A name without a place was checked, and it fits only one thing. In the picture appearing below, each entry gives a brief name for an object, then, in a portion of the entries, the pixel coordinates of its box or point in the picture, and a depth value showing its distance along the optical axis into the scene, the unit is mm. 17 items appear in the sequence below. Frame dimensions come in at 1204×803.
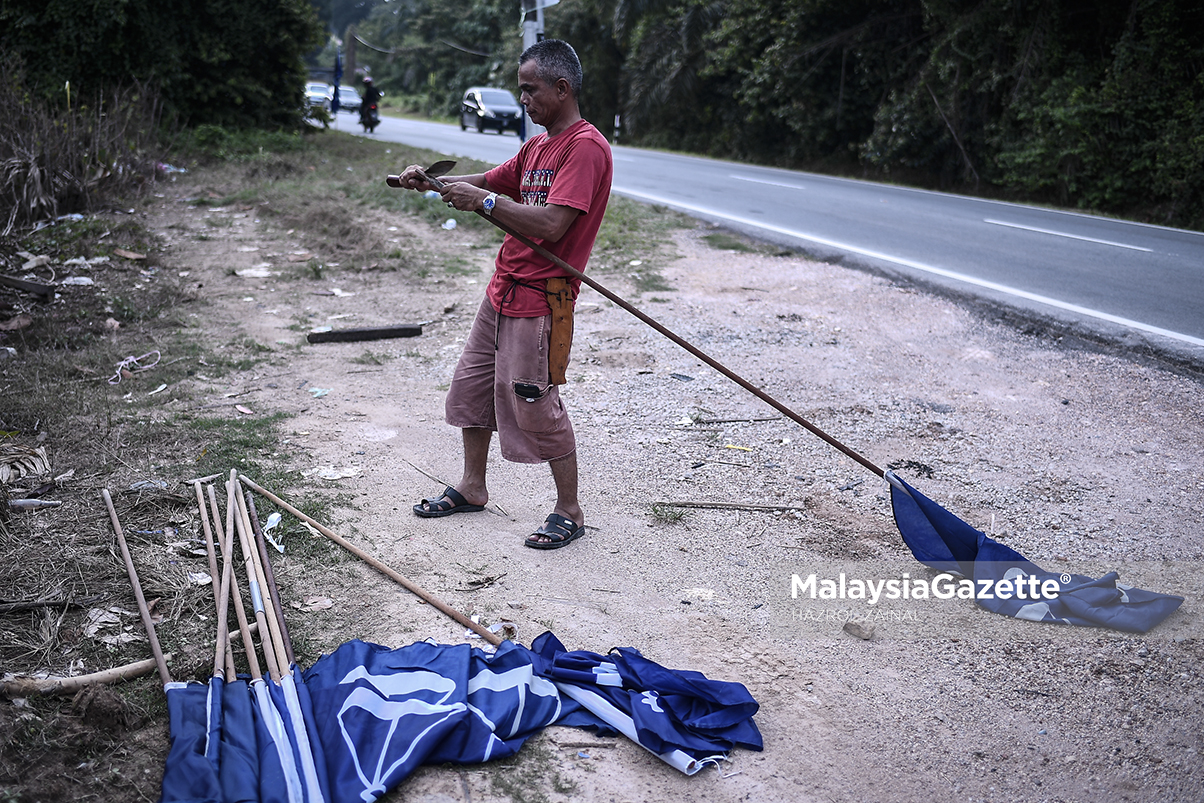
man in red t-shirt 3039
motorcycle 23469
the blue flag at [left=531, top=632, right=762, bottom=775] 2301
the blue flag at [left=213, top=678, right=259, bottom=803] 2023
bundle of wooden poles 2432
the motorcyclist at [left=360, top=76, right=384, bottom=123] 23172
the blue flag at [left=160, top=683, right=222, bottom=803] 2020
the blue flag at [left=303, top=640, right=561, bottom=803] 2148
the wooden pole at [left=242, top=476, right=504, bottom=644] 2736
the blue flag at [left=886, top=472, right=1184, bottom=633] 2879
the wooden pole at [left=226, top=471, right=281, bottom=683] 2467
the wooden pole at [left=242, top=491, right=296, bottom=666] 2588
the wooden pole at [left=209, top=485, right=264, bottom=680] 2469
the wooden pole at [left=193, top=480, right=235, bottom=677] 2479
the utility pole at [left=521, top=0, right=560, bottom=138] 10959
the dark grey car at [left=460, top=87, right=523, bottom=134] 26469
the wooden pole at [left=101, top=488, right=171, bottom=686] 2441
